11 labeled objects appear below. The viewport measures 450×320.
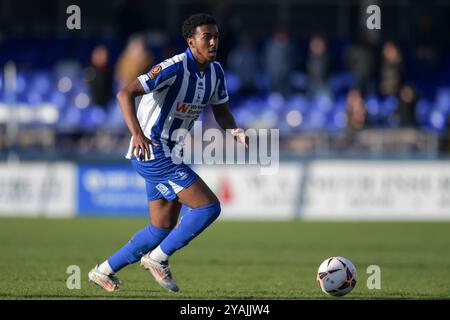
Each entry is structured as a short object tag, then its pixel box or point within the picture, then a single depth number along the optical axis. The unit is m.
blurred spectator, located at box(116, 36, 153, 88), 21.25
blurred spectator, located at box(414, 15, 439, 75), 24.66
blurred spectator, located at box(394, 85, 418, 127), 21.62
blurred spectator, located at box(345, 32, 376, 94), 23.17
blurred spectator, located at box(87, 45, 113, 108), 21.94
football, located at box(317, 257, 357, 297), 9.16
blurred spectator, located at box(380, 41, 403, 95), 22.75
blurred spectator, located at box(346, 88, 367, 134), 21.42
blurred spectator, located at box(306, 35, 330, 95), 23.33
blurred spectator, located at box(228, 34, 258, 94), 23.77
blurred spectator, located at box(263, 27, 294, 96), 23.50
